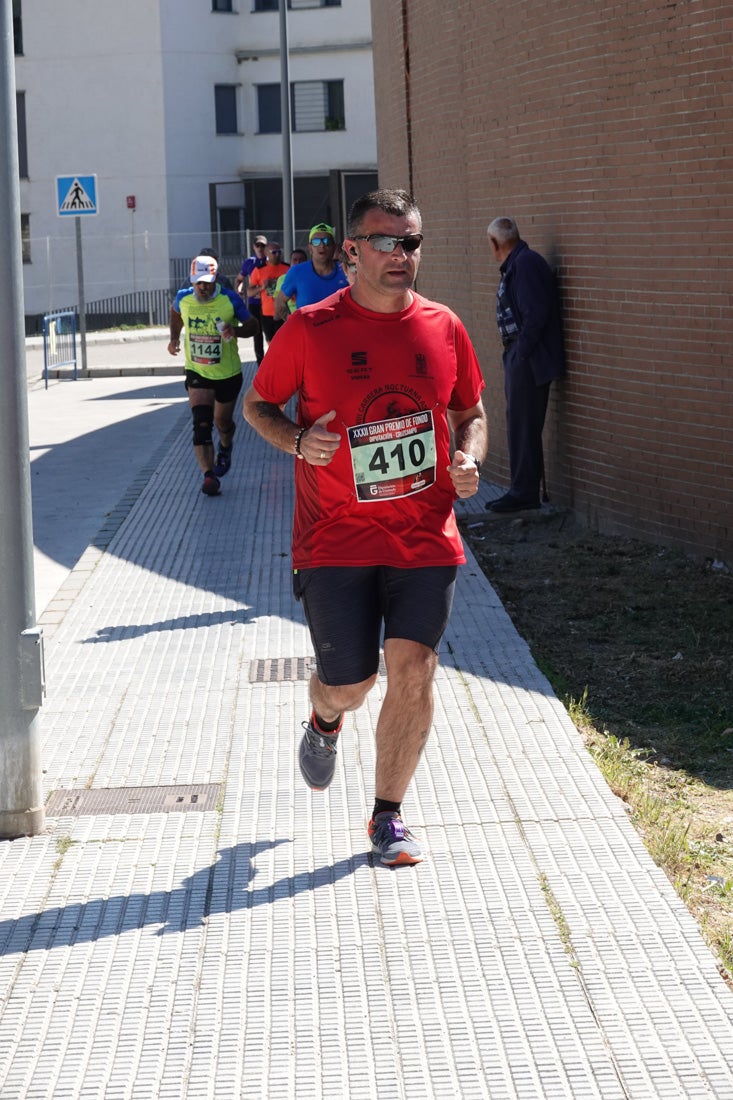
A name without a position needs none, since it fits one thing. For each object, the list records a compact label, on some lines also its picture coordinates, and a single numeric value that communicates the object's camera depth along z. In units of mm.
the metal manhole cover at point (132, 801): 5609
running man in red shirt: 4898
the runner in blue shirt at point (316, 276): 14484
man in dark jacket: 10977
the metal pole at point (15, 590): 5262
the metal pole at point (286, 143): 23922
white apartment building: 46562
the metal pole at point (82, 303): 25739
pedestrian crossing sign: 25609
